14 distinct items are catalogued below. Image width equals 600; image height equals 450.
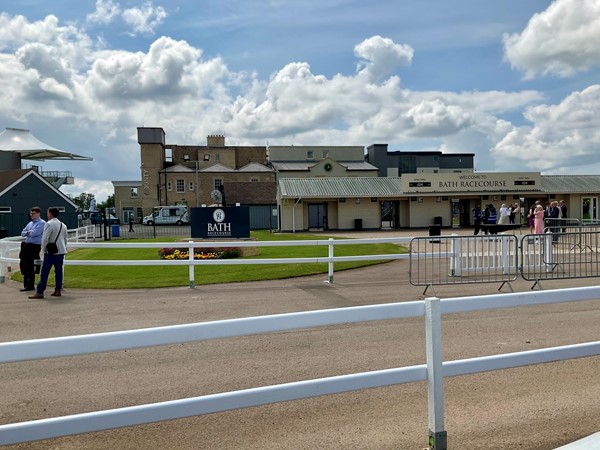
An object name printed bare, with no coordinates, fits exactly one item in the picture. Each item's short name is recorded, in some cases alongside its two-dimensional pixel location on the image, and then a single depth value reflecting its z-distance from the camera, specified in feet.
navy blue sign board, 63.52
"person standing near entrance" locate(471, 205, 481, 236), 85.97
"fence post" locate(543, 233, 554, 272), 40.34
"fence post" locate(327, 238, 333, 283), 41.86
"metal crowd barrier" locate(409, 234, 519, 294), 39.70
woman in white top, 90.02
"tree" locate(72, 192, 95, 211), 426.59
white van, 217.97
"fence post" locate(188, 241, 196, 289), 39.87
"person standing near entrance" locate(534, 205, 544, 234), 68.59
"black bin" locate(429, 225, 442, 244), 72.34
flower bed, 59.18
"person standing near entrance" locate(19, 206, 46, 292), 40.06
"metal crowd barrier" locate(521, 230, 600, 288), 39.81
